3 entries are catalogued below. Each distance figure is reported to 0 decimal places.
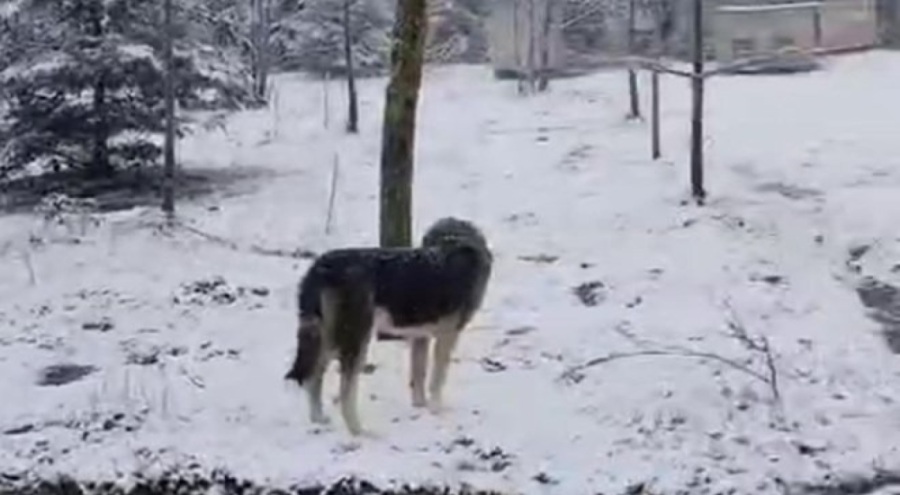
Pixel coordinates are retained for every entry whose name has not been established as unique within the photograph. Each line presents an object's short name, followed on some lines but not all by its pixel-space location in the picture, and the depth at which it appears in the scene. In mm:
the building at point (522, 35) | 30797
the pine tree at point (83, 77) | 15516
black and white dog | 6855
